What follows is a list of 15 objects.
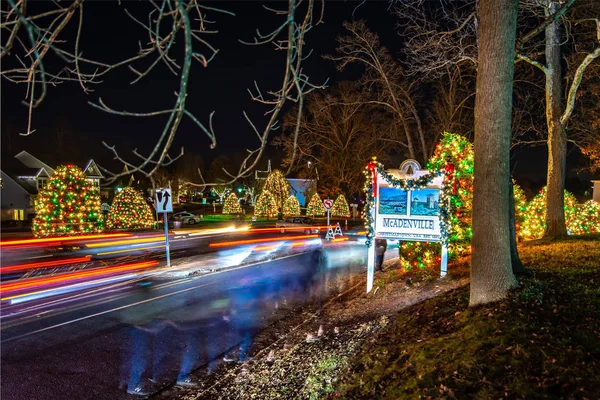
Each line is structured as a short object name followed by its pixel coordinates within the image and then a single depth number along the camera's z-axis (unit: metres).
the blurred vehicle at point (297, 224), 35.10
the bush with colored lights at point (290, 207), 50.31
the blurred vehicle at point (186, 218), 43.15
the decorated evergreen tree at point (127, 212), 34.16
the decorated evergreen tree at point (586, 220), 18.75
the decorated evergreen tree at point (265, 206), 50.09
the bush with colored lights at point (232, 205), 56.84
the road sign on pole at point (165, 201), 14.27
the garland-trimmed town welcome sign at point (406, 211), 9.71
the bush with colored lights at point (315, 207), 50.31
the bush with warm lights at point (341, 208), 49.23
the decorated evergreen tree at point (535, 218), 17.23
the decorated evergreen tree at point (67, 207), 27.81
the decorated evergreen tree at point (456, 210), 10.95
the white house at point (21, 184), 42.19
